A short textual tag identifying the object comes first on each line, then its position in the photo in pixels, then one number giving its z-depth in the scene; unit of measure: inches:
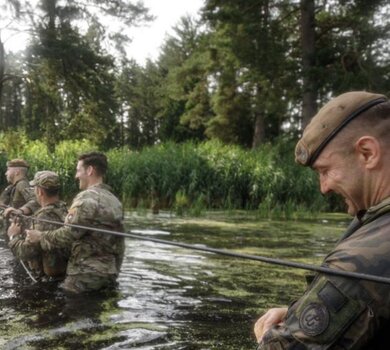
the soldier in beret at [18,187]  319.9
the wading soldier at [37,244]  240.1
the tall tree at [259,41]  831.7
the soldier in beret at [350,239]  51.7
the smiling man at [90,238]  217.6
